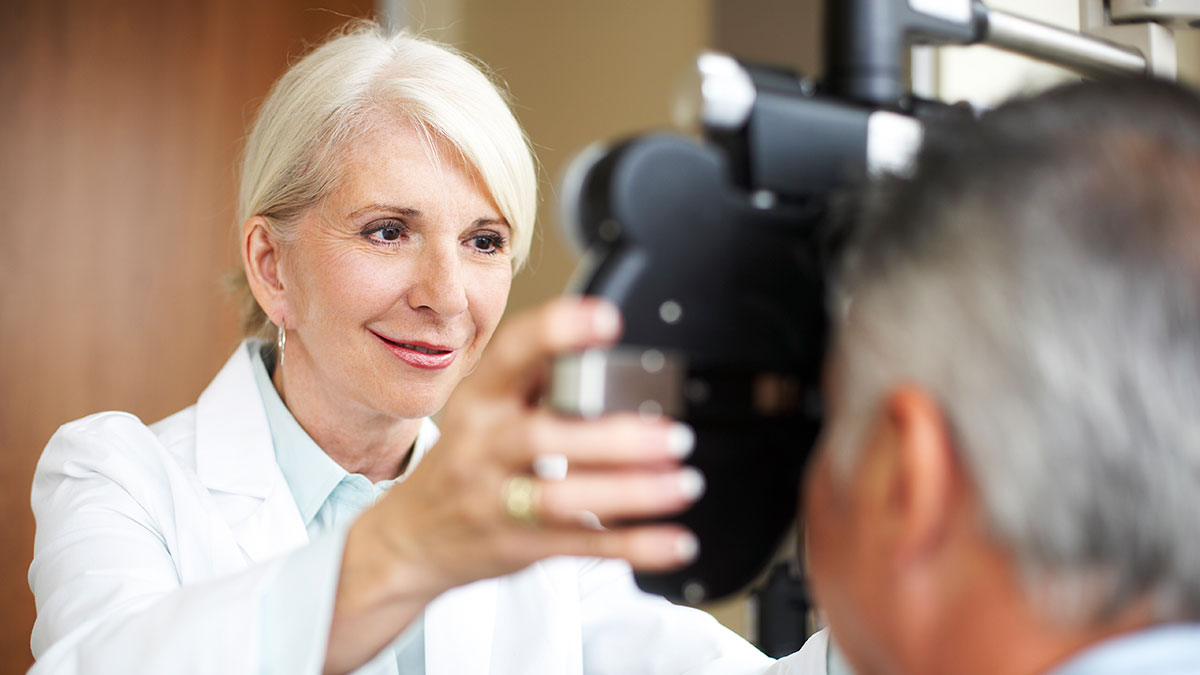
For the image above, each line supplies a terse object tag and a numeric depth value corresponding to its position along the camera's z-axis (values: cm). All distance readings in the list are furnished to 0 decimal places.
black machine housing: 49
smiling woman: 66
